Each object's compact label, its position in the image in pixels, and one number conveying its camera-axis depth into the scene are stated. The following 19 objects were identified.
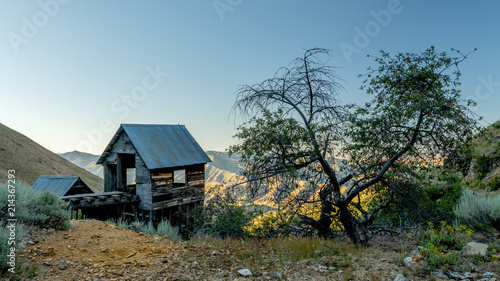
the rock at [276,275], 5.10
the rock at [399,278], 4.82
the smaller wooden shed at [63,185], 14.59
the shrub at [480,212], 7.51
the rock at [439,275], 5.11
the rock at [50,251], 5.98
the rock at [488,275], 5.09
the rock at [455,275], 5.07
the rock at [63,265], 5.44
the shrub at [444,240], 6.93
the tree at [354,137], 7.43
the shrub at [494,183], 13.16
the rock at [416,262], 5.42
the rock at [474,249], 6.18
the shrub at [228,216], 10.14
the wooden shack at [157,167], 14.84
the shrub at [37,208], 6.97
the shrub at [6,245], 5.11
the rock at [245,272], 5.20
